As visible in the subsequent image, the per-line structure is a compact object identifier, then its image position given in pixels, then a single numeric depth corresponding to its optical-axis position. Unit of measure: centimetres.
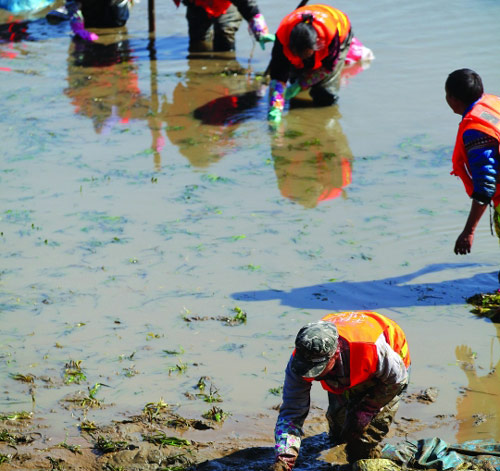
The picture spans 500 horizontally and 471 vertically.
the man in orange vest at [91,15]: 2411
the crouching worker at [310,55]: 1716
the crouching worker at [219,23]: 2094
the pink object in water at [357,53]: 2148
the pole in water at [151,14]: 2403
